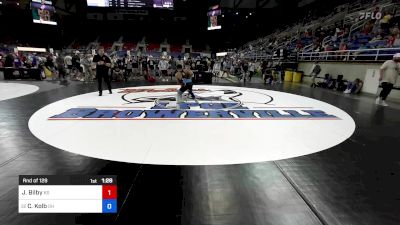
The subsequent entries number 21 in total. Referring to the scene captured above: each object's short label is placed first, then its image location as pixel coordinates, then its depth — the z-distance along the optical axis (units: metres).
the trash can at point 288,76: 15.70
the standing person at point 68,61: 14.72
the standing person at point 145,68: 15.16
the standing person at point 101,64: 8.01
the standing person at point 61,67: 13.23
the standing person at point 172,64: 15.24
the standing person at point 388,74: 7.20
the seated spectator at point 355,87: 10.21
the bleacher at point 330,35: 12.46
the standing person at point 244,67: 15.07
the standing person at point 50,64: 14.55
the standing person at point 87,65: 12.45
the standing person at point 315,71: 12.43
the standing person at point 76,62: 13.66
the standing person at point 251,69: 15.38
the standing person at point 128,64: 14.29
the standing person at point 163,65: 15.46
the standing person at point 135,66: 14.83
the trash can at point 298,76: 15.20
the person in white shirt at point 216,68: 17.52
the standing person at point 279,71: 14.85
